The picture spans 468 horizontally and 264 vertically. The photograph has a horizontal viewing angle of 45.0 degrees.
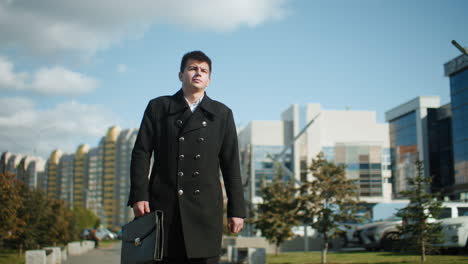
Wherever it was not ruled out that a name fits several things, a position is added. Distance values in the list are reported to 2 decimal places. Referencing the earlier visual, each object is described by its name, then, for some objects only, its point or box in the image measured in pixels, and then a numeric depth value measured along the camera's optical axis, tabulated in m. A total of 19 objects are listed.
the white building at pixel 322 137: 109.75
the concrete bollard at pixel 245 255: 16.16
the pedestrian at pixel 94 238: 37.22
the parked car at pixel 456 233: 14.88
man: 3.56
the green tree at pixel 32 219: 20.75
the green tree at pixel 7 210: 16.03
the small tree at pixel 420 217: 13.31
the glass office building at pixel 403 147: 74.12
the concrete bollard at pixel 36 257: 13.95
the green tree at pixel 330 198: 17.33
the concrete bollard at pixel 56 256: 16.39
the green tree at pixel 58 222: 23.80
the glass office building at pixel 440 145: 65.19
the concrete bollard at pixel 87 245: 29.38
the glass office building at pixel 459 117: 54.12
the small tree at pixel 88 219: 66.90
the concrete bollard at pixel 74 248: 25.00
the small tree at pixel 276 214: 23.19
